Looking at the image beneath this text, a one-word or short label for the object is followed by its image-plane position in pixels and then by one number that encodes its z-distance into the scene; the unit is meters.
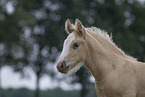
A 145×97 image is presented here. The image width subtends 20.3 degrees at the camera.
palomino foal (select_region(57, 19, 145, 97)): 9.40
